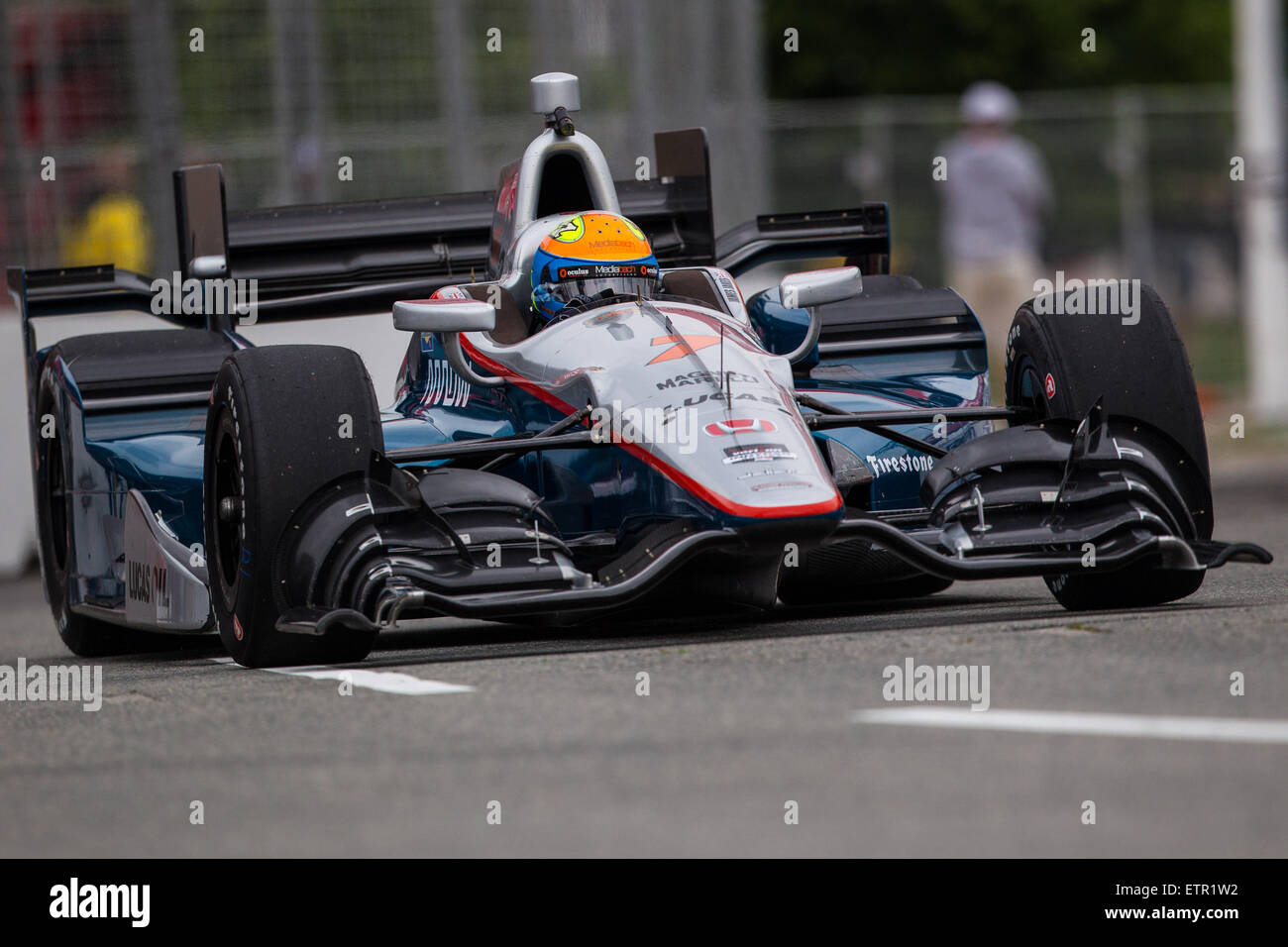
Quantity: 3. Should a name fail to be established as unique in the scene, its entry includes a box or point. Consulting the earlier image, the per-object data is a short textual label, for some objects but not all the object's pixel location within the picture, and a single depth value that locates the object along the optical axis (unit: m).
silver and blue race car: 6.88
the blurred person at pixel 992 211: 18.67
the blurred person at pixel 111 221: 14.31
